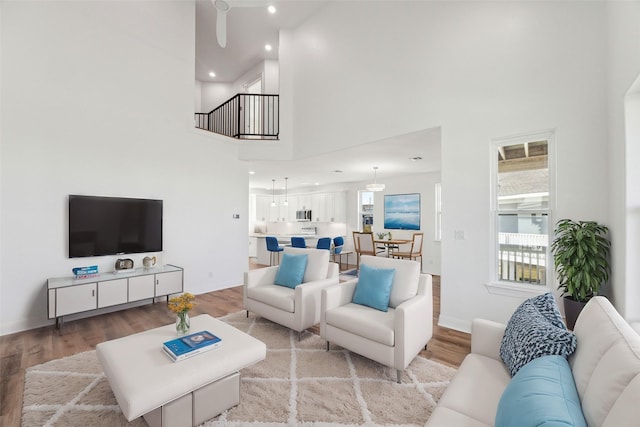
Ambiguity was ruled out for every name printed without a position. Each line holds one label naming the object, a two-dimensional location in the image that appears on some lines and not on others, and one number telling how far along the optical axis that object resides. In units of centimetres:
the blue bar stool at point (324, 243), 698
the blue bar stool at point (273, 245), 744
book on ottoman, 196
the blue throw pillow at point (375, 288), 285
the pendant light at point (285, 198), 1063
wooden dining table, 681
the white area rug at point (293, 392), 197
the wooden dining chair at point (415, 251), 676
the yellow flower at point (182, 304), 223
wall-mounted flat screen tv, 384
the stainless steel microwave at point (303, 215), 1034
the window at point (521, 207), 312
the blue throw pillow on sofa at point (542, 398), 86
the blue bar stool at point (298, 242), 732
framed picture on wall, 782
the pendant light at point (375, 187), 704
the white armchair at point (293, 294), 319
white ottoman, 164
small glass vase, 231
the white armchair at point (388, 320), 237
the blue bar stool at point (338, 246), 773
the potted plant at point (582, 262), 253
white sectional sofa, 88
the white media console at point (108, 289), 342
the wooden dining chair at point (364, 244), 694
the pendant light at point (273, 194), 1083
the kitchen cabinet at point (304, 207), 953
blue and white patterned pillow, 136
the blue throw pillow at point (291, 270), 373
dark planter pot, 255
